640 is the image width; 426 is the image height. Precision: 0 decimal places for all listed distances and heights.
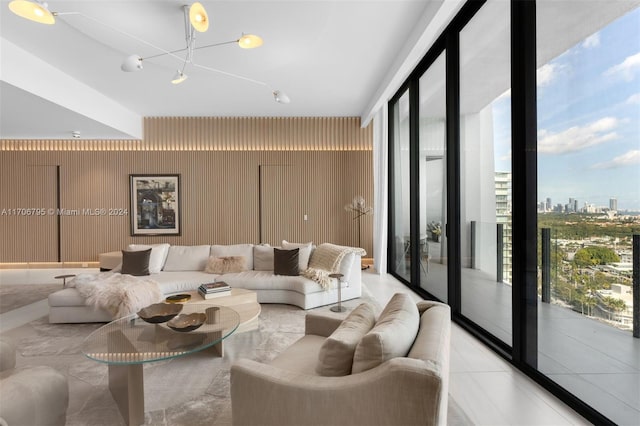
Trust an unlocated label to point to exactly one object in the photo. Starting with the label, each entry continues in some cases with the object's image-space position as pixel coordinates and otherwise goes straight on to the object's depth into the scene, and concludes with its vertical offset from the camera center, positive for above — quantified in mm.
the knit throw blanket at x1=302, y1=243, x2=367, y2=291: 4422 -725
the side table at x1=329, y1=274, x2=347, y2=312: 4109 -1093
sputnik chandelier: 2217 +1459
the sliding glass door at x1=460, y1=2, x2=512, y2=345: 2775 +390
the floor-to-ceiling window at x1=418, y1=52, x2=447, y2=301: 3979 +384
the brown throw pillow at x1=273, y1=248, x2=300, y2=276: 4642 -733
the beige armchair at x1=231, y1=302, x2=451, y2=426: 1221 -760
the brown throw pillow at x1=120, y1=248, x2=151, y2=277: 4645 -721
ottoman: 3734 -1117
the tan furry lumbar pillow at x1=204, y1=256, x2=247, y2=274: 4766 -776
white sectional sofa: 3758 -898
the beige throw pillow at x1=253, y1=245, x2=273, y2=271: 4988 -723
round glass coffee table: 1985 -890
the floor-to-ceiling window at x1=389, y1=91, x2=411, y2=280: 5340 +300
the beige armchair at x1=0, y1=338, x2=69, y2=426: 1509 -884
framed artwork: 7160 +127
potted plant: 4102 -249
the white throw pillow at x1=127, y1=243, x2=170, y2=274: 4859 -654
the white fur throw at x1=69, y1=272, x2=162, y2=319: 3578 -902
